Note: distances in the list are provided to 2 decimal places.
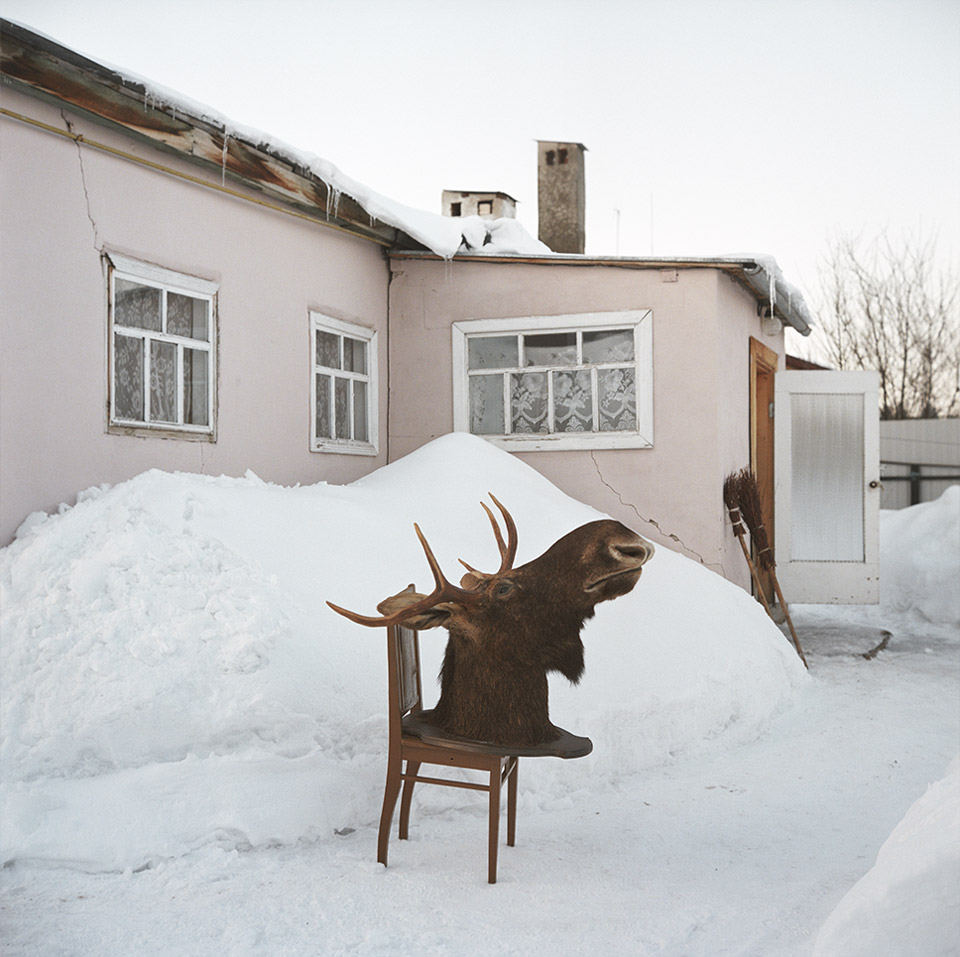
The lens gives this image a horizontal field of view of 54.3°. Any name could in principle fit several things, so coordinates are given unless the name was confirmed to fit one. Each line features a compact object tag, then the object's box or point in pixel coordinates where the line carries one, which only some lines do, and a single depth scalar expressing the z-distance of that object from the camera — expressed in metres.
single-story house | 5.31
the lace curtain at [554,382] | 8.08
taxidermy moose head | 3.43
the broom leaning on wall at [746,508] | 8.00
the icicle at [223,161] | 6.29
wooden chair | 3.38
